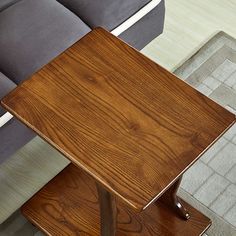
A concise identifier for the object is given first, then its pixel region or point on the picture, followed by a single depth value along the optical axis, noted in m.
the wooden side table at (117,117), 1.53
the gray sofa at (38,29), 2.13
